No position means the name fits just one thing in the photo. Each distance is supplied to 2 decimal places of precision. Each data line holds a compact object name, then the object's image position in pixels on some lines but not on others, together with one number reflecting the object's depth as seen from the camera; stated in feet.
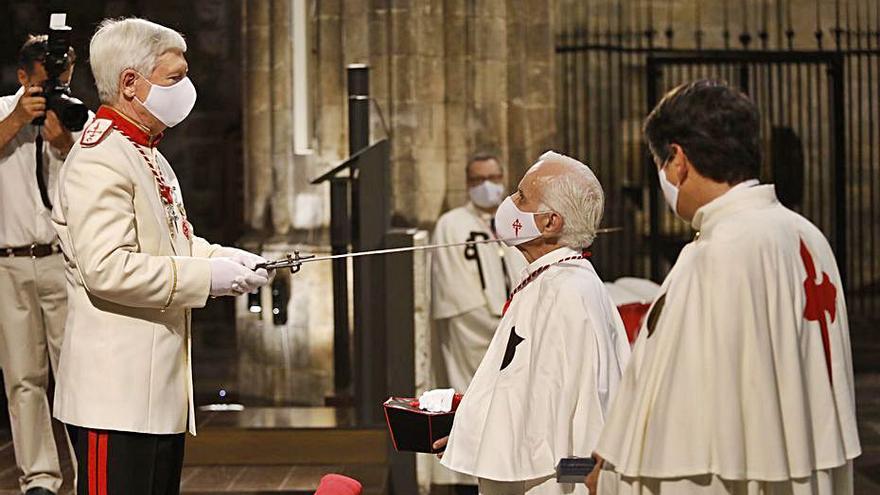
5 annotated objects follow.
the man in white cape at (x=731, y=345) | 18.31
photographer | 38.81
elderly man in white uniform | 23.99
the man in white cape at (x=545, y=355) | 24.84
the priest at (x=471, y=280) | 53.17
